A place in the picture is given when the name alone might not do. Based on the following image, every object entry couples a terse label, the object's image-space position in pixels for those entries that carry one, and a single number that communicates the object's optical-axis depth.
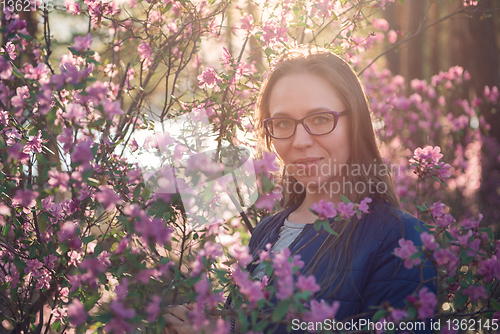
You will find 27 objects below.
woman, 1.04
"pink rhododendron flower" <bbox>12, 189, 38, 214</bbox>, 0.96
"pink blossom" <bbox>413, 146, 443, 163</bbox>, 1.13
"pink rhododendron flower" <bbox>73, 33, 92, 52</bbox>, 0.98
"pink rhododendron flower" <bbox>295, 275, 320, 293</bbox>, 0.90
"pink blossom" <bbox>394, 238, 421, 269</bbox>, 0.96
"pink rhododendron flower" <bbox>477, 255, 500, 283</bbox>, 0.96
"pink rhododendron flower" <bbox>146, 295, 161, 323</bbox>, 0.91
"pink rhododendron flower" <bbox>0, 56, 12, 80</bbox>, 1.01
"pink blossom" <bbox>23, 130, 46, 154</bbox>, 1.09
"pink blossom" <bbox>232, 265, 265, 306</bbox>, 0.91
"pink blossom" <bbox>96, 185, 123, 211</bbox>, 0.93
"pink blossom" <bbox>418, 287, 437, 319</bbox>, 0.92
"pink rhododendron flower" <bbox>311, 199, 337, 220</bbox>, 0.96
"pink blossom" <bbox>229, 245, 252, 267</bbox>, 0.94
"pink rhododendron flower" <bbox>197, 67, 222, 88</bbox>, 1.29
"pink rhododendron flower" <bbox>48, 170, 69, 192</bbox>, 0.94
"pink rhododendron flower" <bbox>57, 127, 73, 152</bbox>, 0.92
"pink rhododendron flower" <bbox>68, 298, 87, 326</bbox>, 0.89
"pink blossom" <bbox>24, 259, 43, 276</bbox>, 1.18
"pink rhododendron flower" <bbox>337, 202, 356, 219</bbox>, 0.98
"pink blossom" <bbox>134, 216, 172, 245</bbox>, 0.91
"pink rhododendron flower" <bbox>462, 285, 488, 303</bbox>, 0.94
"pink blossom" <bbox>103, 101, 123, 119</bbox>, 0.93
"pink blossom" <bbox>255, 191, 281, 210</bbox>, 0.94
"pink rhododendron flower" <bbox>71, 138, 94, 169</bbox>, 0.91
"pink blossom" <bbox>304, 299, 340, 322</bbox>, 0.89
